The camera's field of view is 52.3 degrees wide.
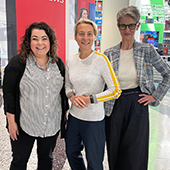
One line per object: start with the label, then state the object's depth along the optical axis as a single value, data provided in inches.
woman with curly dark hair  54.7
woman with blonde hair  55.3
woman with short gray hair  61.9
